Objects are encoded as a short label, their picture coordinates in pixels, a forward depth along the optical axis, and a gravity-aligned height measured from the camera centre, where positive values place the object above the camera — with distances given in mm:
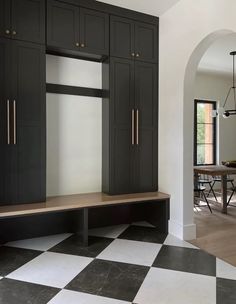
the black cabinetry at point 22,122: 2748 +267
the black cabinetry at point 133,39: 3281 +1389
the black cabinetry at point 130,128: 3303 +246
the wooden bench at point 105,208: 2660 -659
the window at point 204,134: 6445 +315
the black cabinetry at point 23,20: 2721 +1360
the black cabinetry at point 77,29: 2947 +1385
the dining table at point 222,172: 4258 -431
